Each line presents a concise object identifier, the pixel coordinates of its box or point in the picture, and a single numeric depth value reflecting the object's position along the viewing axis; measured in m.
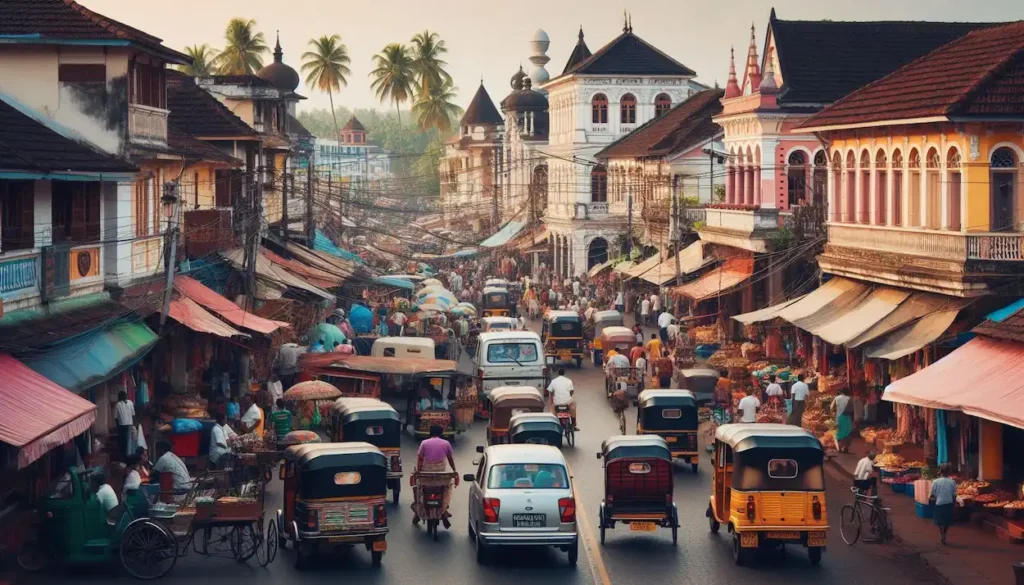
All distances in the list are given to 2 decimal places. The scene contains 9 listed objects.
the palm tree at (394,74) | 138.75
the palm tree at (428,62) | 140.38
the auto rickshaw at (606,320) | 52.97
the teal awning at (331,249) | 63.91
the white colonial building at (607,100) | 84.75
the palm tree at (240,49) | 118.12
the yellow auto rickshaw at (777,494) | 21.23
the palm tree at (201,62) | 109.81
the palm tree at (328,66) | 129.38
